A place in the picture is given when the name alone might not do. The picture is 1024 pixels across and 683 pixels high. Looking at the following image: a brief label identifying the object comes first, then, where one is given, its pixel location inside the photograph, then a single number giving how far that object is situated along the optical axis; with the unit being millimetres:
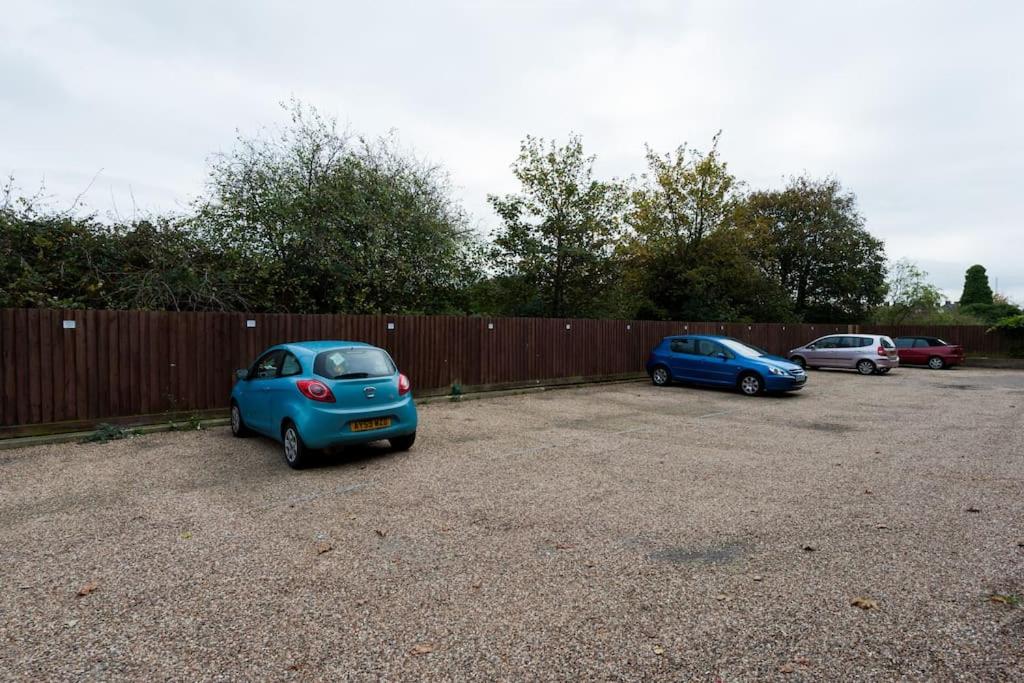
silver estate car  18984
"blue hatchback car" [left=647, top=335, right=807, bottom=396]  12930
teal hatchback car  6129
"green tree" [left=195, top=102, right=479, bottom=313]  13039
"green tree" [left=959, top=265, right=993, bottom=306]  47250
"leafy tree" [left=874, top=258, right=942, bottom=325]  35875
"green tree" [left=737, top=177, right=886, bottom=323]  34031
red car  22688
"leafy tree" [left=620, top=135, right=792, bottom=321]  26891
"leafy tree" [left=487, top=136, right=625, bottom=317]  19562
